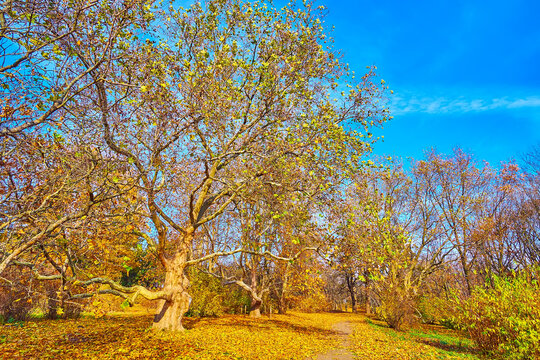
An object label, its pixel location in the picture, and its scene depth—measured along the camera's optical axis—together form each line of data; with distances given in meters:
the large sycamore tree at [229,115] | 7.94
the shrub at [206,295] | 19.42
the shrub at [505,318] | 7.66
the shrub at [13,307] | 12.77
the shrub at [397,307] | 19.09
